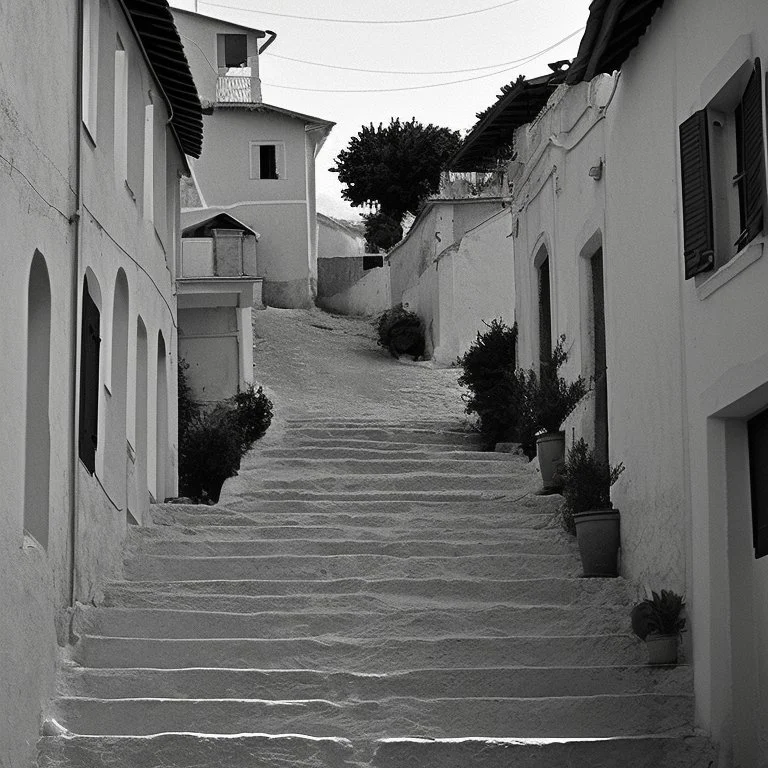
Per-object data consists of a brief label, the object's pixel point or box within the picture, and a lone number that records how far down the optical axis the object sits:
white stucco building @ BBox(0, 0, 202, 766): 9.31
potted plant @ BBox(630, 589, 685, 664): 10.62
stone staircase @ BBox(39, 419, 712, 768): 9.58
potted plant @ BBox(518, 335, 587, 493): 15.43
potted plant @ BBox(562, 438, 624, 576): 12.60
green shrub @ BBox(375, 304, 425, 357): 28.95
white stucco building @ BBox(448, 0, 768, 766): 9.33
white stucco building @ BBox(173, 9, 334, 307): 35.75
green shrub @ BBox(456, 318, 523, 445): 19.08
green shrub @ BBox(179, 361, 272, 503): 17.59
